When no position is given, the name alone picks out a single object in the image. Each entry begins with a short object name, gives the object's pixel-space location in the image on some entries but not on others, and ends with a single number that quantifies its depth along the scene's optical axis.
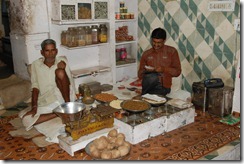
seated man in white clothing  3.79
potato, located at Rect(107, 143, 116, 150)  3.01
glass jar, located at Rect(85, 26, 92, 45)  5.15
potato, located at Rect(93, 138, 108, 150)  2.98
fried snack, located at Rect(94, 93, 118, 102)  4.07
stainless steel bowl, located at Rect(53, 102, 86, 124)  3.11
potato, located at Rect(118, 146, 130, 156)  2.93
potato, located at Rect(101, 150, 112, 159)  2.86
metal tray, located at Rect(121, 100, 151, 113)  3.49
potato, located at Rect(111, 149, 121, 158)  2.90
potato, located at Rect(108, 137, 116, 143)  3.12
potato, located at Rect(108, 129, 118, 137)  3.20
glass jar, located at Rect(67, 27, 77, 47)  4.97
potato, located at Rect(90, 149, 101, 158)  2.93
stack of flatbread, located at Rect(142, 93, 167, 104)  3.79
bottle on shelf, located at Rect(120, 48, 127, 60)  5.86
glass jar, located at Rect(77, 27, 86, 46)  5.03
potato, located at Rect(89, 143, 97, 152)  2.95
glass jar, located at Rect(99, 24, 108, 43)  5.30
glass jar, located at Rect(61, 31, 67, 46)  5.00
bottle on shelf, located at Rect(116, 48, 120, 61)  5.81
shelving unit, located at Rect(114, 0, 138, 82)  5.70
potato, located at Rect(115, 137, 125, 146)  3.04
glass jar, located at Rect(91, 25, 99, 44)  5.24
